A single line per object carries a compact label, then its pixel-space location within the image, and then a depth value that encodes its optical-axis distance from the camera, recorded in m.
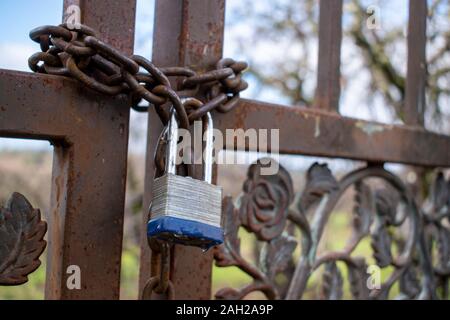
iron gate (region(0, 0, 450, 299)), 0.77
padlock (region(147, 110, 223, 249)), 0.65
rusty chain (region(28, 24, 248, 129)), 0.71
